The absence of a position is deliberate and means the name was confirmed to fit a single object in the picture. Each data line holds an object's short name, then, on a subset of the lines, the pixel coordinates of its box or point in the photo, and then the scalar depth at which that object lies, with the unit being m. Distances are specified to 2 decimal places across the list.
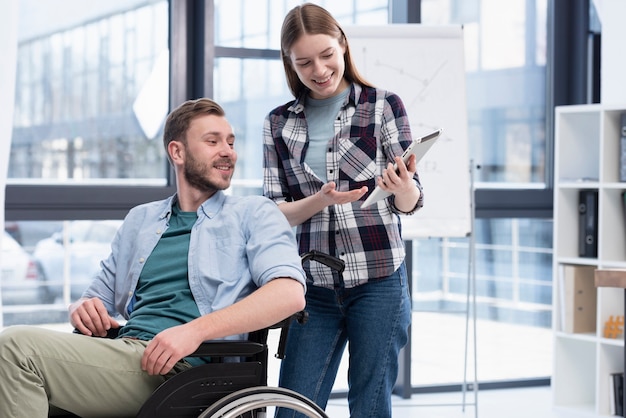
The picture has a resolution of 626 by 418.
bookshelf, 3.90
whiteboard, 3.63
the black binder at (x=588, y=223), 4.00
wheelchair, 1.75
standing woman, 2.12
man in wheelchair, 1.75
